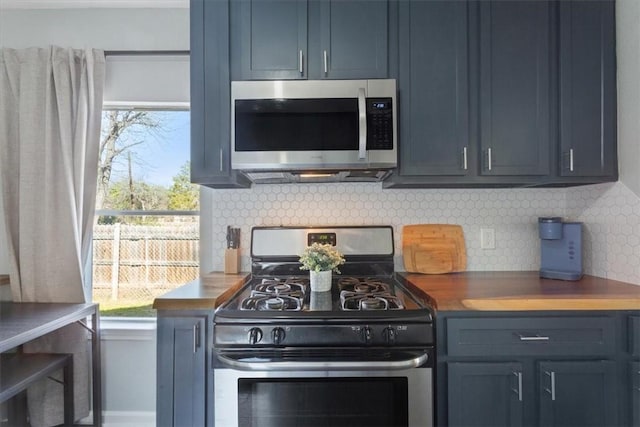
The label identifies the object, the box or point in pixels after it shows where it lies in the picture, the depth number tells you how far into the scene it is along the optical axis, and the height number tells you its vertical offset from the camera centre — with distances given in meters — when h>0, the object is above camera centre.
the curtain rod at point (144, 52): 2.12 +1.03
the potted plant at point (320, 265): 1.66 -0.24
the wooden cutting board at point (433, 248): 1.97 -0.19
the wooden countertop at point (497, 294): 1.33 -0.33
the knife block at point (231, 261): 1.95 -0.26
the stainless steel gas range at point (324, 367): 1.27 -0.57
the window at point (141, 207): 2.23 +0.06
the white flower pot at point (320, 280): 1.66 -0.32
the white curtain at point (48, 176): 1.98 +0.24
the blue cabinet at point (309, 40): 1.69 +0.89
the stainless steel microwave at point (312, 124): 1.60 +0.44
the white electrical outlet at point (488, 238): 2.02 -0.14
